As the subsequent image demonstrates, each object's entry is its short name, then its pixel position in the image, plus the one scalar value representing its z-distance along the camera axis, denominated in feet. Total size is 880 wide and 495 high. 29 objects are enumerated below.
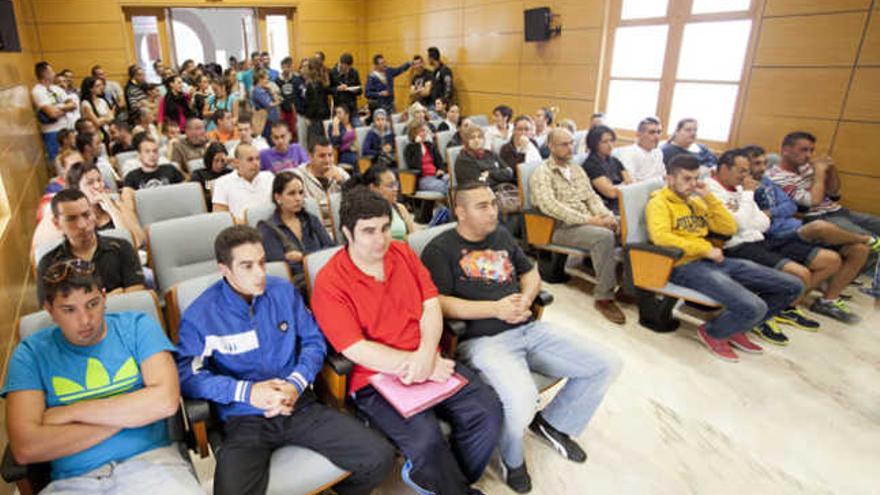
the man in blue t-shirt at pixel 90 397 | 4.70
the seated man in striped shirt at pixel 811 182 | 12.81
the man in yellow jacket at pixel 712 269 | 9.61
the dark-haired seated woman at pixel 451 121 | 21.76
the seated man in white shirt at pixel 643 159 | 14.40
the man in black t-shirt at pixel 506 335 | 6.78
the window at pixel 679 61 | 16.62
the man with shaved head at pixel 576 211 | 11.59
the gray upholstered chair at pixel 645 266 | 10.08
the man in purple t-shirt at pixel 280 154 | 14.07
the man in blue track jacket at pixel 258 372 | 5.37
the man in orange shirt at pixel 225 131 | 18.80
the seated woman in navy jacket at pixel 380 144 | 17.99
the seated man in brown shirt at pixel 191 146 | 15.18
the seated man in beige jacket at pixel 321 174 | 12.17
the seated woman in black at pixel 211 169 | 13.19
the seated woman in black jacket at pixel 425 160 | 16.58
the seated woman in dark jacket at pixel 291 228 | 8.71
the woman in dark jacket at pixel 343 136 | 18.92
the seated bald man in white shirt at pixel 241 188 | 11.25
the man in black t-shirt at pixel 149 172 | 12.05
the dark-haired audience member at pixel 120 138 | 16.38
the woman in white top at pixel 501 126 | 18.91
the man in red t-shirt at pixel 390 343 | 5.79
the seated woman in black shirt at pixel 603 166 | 13.12
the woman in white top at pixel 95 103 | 20.99
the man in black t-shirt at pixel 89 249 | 7.23
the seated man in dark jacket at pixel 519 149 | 16.22
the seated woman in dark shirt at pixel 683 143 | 14.62
